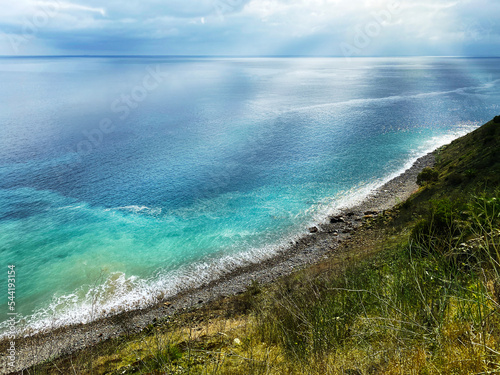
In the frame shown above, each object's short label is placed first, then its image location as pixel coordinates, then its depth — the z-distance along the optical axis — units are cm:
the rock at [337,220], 3402
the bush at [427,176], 3750
